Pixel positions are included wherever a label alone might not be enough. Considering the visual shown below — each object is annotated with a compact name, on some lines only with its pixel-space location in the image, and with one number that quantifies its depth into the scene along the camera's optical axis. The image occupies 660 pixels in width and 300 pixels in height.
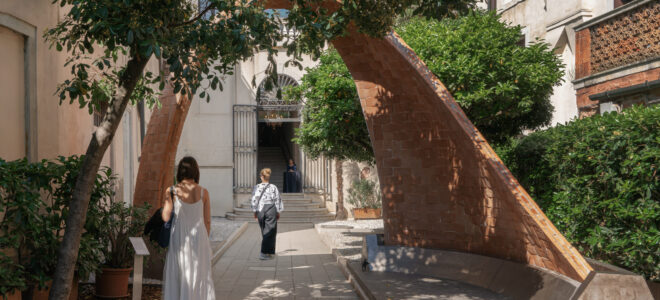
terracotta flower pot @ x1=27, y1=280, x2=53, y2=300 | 5.39
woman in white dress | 5.83
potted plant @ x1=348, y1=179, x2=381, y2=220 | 21.91
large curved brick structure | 7.50
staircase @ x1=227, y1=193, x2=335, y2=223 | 22.66
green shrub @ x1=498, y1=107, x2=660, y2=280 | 5.75
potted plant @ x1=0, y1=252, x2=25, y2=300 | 4.33
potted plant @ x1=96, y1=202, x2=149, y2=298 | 6.76
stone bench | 5.06
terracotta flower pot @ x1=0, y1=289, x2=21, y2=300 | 4.56
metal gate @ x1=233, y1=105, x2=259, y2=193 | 23.81
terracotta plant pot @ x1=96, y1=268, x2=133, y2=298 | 6.76
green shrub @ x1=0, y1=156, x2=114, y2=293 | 4.71
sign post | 5.10
